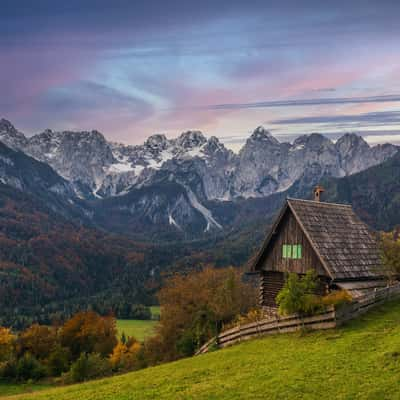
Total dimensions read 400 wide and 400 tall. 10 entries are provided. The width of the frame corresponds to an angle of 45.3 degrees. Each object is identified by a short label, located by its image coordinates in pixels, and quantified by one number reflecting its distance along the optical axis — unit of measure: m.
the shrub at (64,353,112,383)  51.28
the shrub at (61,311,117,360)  94.12
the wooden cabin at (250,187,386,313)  34.19
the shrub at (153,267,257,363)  47.02
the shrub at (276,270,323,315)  28.83
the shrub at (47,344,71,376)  74.69
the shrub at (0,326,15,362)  79.44
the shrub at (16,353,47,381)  66.56
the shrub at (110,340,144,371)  56.00
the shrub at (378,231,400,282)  37.47
